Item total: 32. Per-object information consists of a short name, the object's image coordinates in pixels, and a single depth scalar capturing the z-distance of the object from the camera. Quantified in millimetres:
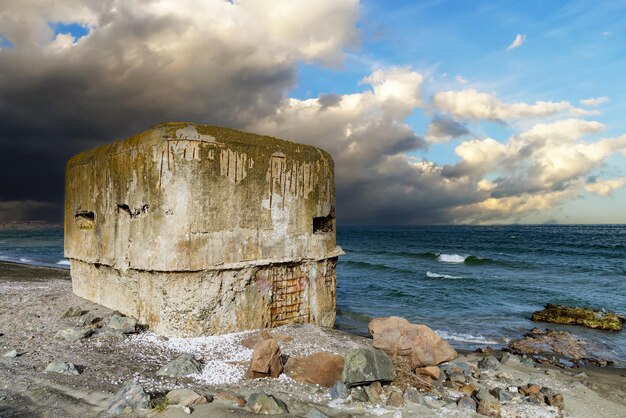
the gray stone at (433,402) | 4730
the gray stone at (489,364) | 6750
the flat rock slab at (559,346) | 8956
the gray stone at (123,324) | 6168
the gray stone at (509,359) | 7301
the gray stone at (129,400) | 4008
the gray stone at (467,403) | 4809
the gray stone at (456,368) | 6066
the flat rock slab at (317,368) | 5059
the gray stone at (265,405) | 4199
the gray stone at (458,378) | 5654
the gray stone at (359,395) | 4648
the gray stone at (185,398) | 4191
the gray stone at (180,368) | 4934
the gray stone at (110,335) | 5953
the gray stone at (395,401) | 4625
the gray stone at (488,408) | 4740
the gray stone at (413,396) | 4781
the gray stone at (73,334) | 5922
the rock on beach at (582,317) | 11586
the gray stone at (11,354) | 5219
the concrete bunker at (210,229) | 5992
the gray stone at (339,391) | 4695
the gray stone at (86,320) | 6605
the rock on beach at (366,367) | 4867
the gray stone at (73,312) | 7121
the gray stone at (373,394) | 4679
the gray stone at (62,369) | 4812
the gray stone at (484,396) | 5047
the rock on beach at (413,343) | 6148
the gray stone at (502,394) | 5234
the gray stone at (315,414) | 4113
